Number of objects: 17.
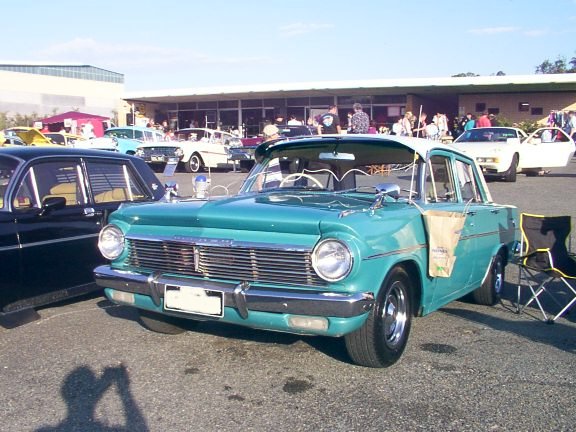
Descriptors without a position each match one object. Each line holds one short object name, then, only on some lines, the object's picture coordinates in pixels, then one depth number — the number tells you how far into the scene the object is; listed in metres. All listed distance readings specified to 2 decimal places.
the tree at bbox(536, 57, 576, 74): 83.24
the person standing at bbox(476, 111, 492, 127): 20.67
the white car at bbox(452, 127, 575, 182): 16.08
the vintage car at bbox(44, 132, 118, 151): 21.65
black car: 5.05
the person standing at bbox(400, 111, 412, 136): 15.48
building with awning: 30.05
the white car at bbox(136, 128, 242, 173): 20.05
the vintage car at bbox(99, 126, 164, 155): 22.19
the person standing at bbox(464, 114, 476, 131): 21.08
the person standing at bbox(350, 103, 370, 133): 10.35
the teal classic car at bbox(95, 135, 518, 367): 3.83
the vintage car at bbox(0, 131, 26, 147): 20.24
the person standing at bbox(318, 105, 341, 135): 11.44
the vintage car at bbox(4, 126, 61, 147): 18.17
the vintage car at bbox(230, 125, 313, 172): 18.44
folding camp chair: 5.90
